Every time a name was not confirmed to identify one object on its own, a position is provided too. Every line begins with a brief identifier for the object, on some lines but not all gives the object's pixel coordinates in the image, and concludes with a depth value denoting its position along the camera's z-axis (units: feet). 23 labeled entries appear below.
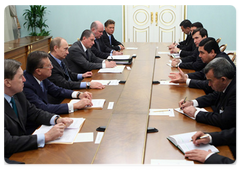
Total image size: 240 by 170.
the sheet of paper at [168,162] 5.69
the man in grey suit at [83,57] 14.21
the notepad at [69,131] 6.62
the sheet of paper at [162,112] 8.16
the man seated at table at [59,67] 11.11
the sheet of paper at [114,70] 13.25
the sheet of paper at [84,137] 6.66
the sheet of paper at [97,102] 8.82
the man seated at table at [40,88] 8.48
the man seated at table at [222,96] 7.21
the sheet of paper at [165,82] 11.31
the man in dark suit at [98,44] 17.21
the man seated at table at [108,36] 20.13
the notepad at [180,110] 8.33
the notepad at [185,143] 6.18
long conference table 5.89
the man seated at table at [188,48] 17.25
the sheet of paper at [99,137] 6.58
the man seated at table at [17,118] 6.28
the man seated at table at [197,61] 13.78
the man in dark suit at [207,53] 11.26
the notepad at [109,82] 11.30
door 28.99
